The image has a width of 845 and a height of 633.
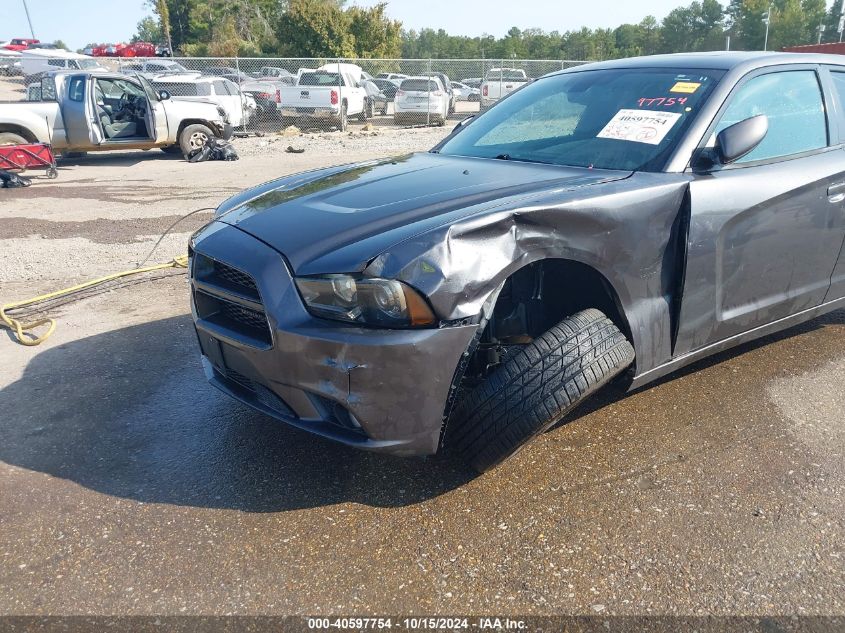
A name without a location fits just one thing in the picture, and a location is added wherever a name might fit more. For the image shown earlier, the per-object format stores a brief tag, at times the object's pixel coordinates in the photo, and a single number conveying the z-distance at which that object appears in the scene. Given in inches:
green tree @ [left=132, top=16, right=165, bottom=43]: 3088.1
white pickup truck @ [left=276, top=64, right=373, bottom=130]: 768.3
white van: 1264.8
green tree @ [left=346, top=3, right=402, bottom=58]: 1728.6
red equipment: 433.4
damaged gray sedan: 94.5
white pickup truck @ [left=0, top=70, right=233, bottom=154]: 490.9
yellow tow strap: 175.3
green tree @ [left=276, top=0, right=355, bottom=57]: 1642.5
